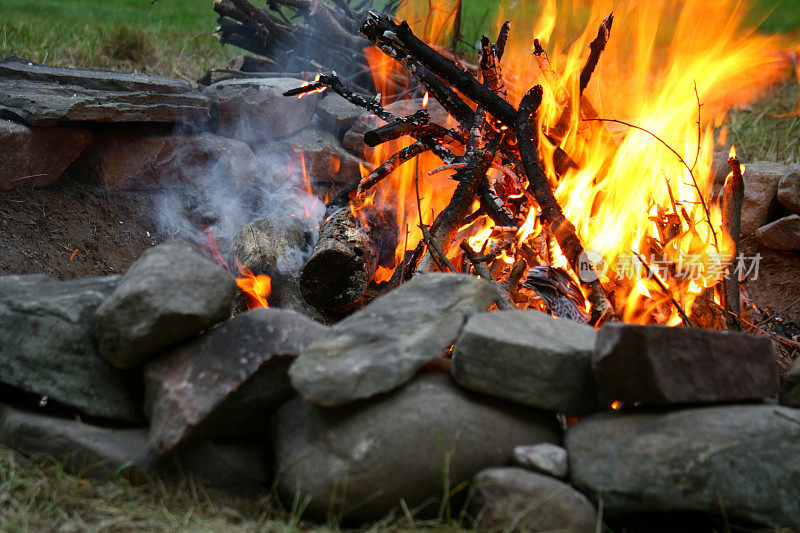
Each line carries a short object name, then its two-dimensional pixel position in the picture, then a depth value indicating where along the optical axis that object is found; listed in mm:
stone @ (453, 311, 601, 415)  1752
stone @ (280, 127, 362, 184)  4203
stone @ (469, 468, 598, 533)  1581
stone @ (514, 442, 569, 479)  1686
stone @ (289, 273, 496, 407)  1678
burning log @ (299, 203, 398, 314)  2828
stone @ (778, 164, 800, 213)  3387
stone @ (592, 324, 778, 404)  1640
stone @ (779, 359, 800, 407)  1723
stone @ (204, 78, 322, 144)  4129
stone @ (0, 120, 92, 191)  3184
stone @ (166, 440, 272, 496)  1824
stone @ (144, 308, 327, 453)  1729
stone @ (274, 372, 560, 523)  1675
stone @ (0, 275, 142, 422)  1892
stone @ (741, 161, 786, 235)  3607
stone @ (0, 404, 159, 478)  1784
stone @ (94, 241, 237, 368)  1782
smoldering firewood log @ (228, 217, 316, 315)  3070
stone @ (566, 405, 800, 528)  1551
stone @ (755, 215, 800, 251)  3467
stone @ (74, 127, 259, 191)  3631
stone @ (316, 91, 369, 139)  4457
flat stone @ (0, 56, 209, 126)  3240
